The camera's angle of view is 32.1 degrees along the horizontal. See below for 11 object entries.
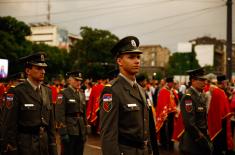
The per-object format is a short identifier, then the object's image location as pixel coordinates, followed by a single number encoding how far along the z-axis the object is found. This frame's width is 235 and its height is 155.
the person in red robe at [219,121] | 9.00
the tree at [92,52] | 61.03
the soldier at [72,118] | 7.82
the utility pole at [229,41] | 17.16
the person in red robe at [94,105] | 14.43
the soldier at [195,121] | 6.54
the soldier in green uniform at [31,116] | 5.29
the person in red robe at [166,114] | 12.04
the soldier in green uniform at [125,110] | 3.92
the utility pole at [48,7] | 116.98
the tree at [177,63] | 86.54
